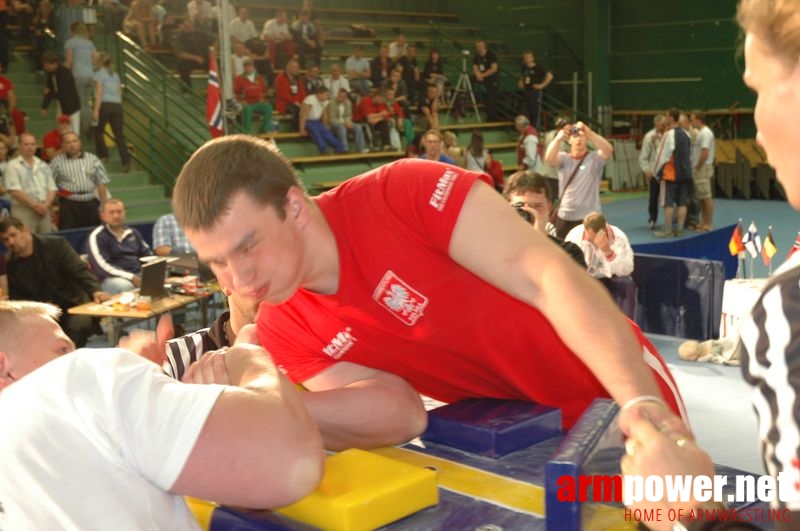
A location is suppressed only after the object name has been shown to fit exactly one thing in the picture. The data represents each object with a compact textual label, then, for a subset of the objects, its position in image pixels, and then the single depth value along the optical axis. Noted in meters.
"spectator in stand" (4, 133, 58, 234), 11.05
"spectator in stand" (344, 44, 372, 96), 18.59
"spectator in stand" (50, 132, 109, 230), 11.73
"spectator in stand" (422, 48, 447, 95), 19.78
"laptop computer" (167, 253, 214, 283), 9.78
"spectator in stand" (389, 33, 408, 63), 19.70
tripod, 20.86
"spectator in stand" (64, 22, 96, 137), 14.09
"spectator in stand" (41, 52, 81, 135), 13.73
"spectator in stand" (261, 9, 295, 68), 18.22
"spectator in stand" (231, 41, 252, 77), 16.11
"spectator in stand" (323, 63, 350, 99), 17.52
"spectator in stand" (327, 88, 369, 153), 17.11
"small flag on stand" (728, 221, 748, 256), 8.45
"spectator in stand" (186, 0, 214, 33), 16.47
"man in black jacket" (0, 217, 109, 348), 8.72
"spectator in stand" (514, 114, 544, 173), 16.36
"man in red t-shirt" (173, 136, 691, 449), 1.97
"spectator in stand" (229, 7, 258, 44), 17.44
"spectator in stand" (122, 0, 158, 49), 16.41
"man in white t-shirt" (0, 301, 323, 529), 1.55
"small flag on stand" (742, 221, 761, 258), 8.29
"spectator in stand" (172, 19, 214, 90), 16.30
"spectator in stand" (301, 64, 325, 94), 17.12
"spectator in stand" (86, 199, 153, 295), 9.66
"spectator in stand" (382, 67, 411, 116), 18.52
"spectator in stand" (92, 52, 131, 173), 13.78
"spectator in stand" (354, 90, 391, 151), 17.50
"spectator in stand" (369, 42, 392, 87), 19.06
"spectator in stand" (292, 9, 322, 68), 18.64
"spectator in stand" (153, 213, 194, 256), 10.47
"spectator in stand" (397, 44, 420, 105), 19.28
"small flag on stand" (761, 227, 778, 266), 8.13
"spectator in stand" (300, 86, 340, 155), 16.81
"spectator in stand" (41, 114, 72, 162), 12.49
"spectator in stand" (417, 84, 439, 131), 18.56
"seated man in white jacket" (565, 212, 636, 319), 8.17
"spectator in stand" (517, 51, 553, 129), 20.38
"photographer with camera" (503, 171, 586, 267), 6.62
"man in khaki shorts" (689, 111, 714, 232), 15.29
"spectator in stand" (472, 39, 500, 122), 20.78
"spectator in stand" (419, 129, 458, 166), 12.61
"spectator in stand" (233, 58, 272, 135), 15.94
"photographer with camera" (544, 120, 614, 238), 10.80
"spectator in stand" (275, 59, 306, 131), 17.05
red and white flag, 11.16
